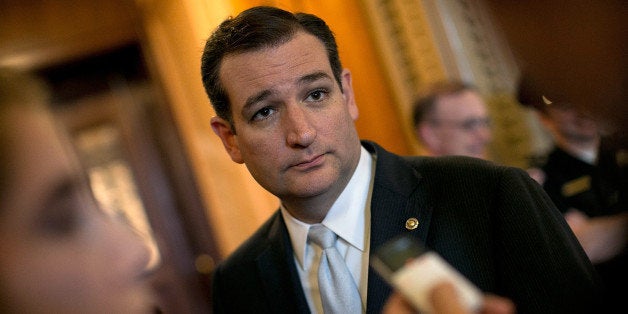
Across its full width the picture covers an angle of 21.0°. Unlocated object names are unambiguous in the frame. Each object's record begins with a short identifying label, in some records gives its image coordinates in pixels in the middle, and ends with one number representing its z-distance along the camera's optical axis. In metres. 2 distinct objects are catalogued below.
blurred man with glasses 2.25
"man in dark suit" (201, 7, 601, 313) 1.70
